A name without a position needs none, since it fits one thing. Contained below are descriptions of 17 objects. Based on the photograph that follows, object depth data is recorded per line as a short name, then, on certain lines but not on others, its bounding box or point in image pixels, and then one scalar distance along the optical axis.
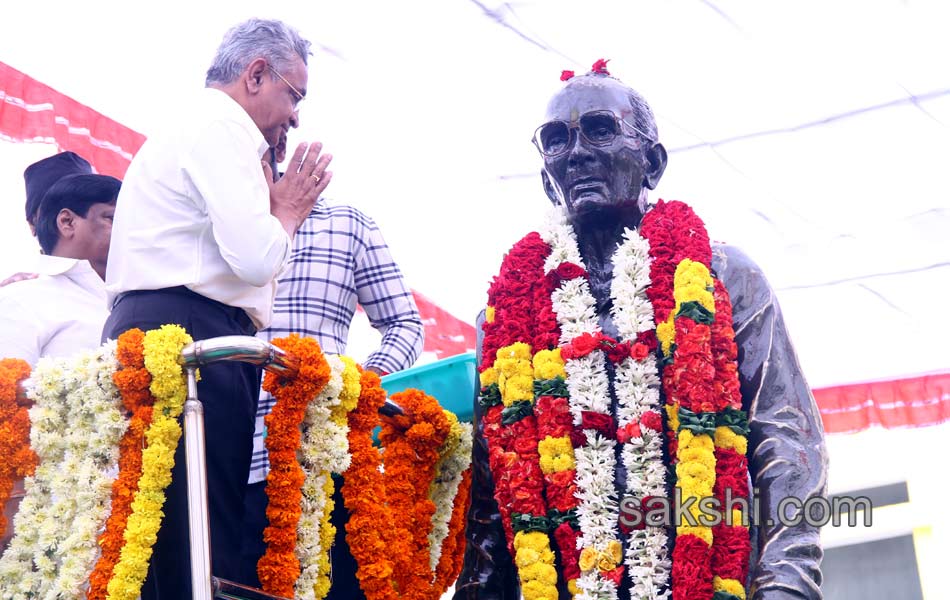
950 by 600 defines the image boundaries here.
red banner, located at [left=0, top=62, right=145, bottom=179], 5.10
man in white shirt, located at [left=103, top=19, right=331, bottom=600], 2.78
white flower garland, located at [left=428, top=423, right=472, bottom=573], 3.36
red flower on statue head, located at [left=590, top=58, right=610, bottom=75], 3.45
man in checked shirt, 3.63
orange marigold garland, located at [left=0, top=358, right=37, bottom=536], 2.61
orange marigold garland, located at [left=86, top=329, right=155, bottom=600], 2.48
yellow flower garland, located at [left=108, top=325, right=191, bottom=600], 2.45
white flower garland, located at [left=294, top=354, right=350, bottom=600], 2.81
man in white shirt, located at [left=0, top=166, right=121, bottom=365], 3.70
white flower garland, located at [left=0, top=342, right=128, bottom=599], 2.51
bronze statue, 2.79
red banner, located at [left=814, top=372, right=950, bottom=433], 10.95
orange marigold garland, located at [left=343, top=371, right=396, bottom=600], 2.88
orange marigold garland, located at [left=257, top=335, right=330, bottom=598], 2.72
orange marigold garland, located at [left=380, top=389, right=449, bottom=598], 3.12
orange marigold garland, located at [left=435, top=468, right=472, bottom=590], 3.33
